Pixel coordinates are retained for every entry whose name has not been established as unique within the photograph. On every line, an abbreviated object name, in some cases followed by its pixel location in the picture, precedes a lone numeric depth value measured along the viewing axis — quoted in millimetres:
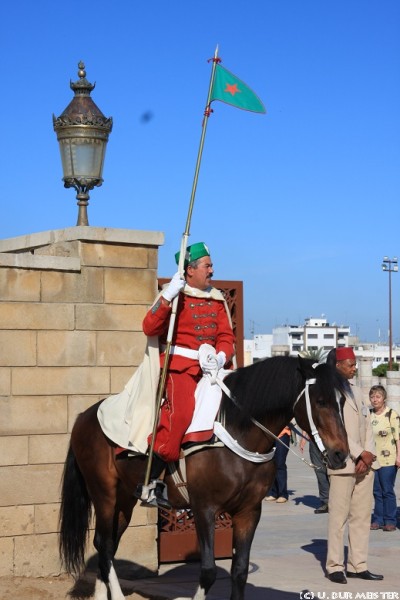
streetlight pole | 95375
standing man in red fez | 9750
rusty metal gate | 10148
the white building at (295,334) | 167125
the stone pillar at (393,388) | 50219
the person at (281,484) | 16469
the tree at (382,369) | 89775
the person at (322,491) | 15295
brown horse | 7289
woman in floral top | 13531
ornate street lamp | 9984
